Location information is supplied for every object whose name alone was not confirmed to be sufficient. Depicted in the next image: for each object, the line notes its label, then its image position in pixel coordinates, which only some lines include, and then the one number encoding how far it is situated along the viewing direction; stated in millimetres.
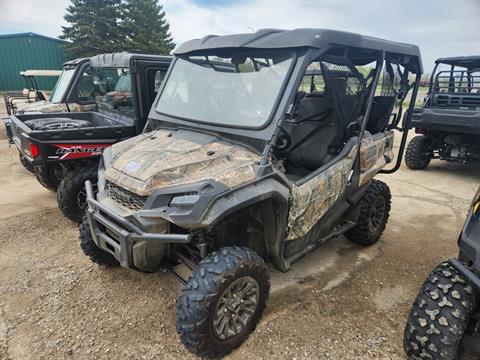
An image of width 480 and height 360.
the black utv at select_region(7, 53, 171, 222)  4168
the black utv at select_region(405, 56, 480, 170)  6652
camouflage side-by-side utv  2256
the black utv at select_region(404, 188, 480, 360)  2070
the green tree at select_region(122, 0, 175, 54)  26450
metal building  23250
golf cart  9420
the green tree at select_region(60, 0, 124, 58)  25297
